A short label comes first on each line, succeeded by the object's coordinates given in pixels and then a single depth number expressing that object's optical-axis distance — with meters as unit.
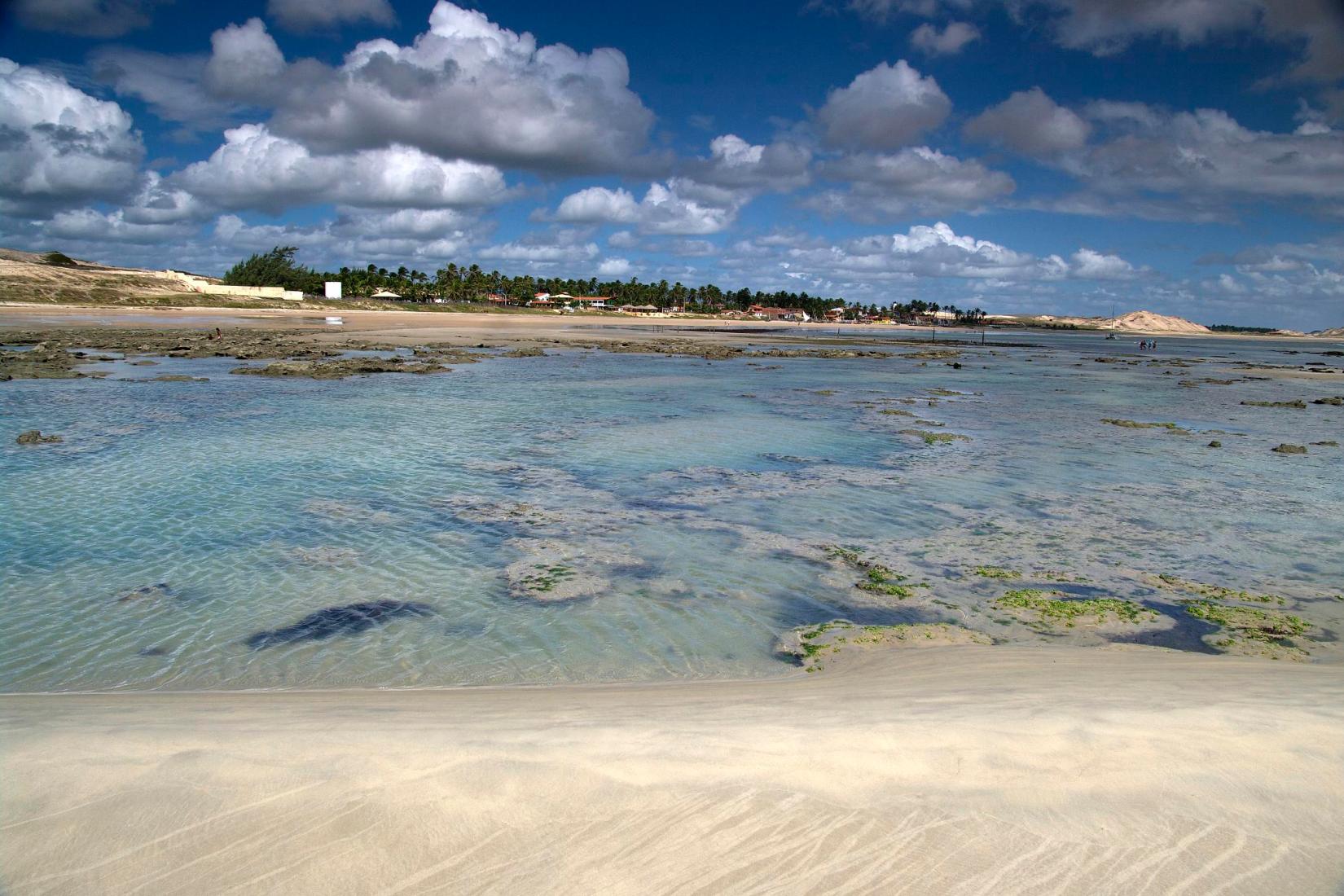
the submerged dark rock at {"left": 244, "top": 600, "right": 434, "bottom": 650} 6.68
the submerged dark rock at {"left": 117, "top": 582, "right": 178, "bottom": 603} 7.39
